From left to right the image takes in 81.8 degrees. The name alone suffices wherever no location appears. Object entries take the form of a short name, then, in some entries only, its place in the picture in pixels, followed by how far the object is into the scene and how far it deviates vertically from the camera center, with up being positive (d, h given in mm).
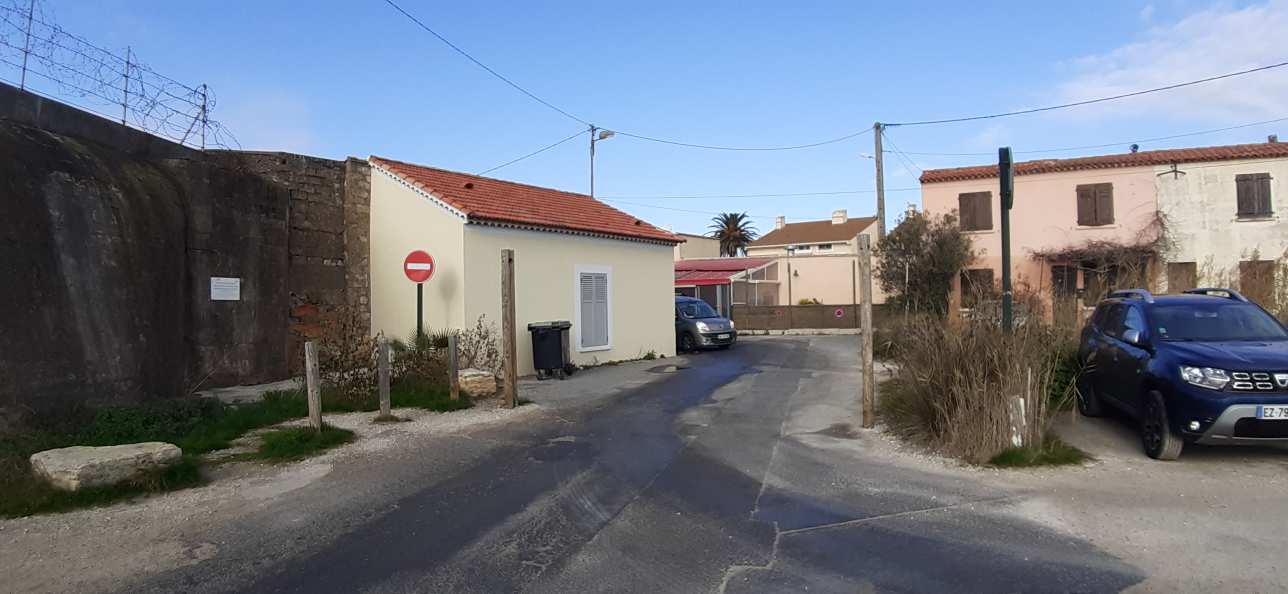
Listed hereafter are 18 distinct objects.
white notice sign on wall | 11477 +482
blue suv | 6215 -634
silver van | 20594 -546
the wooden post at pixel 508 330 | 10609 -227
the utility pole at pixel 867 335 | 8680 -335
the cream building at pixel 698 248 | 52281 +4624
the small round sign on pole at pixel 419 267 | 12062 +802
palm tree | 63438 +6437
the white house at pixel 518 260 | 13773 +1115
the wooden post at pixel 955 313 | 8497 -97
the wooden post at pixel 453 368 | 10641 -768
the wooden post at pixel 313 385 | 8352 -752
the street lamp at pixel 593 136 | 26820 +6365
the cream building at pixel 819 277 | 35969 +1493
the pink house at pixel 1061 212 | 24672 +3152
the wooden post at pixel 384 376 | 9398 -760
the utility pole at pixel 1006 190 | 8209 +1280
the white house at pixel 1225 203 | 23391 +3081
